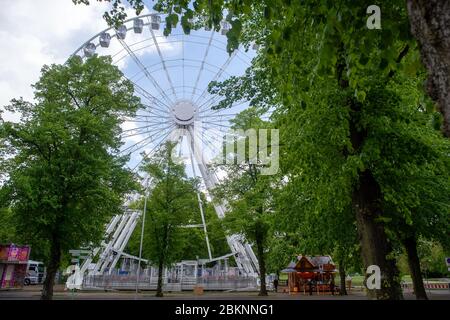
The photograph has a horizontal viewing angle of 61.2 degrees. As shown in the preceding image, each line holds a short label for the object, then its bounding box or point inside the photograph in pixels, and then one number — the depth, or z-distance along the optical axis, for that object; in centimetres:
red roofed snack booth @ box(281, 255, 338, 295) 2992
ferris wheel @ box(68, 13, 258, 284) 2992
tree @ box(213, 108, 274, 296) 2708
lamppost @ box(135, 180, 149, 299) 2921
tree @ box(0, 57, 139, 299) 1831
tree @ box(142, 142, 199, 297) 3017
